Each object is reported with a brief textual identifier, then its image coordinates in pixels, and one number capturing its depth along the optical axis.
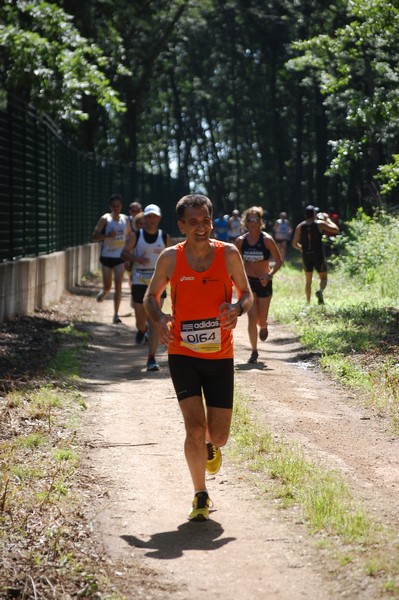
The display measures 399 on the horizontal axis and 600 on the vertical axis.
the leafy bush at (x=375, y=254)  21.98
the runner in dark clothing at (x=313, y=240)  20.03
